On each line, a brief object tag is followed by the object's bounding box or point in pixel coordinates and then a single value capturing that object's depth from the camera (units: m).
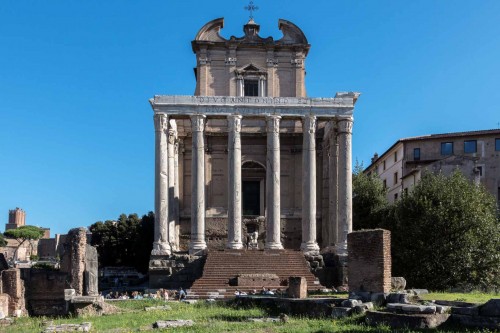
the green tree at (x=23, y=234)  93.75
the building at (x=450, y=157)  39.75
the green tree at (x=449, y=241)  27.38
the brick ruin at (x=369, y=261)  17.52
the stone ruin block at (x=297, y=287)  21.88
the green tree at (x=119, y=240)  51.53
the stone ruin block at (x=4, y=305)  18.69
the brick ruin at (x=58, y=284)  19.64
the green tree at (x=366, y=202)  41.31
